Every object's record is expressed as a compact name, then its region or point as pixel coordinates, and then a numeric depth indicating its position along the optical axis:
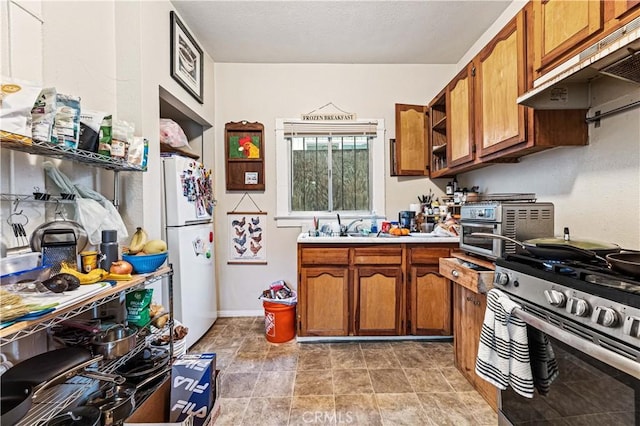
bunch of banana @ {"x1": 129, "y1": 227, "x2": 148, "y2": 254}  1.45
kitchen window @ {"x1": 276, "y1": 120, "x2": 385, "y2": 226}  3.06
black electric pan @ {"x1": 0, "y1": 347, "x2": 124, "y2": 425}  0.83
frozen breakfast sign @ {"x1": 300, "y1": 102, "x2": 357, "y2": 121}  3.03
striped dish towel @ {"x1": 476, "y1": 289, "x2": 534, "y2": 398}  1.07
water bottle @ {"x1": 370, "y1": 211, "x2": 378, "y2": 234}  2.97
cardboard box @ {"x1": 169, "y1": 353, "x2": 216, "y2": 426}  1.39
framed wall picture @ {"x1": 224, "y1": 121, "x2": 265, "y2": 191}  3.01
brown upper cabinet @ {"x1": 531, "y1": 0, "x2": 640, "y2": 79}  1.09
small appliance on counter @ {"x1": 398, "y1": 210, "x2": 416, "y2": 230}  2.91
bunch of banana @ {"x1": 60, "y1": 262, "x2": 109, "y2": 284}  1.13
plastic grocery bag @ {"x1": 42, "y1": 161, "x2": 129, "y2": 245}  1.29
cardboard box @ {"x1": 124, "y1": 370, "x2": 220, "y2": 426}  1.20
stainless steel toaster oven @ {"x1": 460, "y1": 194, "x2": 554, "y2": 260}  1.51
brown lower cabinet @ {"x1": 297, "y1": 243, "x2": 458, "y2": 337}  2.41
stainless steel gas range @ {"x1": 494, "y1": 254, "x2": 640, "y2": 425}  0.77
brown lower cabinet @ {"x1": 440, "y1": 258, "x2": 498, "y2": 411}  1.55
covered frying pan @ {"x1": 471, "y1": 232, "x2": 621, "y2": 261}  1.07
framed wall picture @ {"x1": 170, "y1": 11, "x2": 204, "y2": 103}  2.12
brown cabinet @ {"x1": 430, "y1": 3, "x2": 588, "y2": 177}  1.51
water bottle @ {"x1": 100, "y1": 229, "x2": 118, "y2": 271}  1.29
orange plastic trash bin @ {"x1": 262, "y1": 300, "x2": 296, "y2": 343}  2.46
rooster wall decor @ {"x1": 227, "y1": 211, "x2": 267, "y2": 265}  3.05
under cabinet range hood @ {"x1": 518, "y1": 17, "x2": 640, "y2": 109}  0.93
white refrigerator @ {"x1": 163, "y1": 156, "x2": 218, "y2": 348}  2.08
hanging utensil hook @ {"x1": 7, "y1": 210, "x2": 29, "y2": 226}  1.12
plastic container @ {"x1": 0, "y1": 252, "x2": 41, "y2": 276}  1.01
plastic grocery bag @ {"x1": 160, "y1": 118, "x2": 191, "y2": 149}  2.21
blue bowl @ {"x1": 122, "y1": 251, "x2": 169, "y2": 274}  1.37
